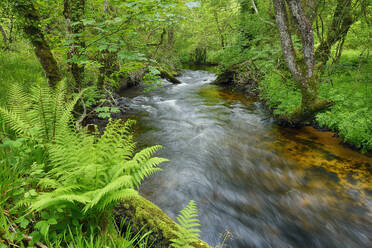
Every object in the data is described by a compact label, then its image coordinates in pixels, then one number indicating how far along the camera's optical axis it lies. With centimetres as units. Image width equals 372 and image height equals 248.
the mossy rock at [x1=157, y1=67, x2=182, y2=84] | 1555
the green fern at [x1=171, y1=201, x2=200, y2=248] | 150
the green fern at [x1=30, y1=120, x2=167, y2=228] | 152
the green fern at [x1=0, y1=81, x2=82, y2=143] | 230
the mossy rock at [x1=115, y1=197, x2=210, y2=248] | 182
